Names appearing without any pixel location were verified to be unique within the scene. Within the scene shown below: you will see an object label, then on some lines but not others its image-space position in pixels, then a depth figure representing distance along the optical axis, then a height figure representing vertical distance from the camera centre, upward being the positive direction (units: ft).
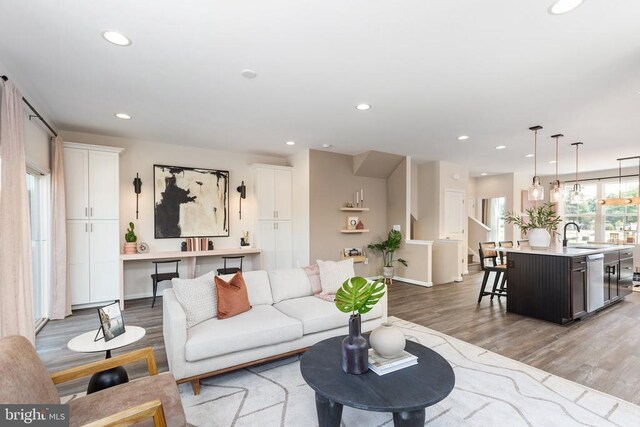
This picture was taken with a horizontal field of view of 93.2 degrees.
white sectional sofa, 7.69 -3.41
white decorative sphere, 6.43 -2.85
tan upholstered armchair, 4.16 -2.92
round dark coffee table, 5.18 -3.30
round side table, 6.31 -2.92
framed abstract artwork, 17.63 +0.54
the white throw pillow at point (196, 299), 8.77 -2.63
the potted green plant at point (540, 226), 14.38 -0.88
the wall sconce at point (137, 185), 16.90 +1.47
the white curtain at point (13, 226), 7.91 -0.37
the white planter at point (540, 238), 14.65 -1.48
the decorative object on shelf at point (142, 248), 16.78 -2.05
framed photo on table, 6.79 -2.54
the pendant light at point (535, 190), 14.30 +0.84
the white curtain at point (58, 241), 13.43 -1.29
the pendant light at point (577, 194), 17.25 +0.76
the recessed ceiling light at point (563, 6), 6.15 +4.18
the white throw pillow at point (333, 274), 11.88 -2.60
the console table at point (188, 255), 15.44 -2.48
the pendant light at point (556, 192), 15.47 +0.79
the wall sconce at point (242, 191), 20.01 +1.28
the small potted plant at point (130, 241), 16.11 -1.61
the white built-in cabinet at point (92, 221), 14.65 -0.47
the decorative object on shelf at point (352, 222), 21.07 -0.90
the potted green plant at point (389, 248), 21.65 -2.85
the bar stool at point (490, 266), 16.02 -3.16
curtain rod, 8.21 +3.54
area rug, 6.72 -4.72
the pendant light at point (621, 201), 19.73 +0.41
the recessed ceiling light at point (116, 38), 7.25 +4.26
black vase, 6.07 -2.88
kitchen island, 12.80 -3.39
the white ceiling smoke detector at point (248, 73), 9.11 +4.19
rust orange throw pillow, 9.23 -2.74
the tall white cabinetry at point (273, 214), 19.45 -0.28
